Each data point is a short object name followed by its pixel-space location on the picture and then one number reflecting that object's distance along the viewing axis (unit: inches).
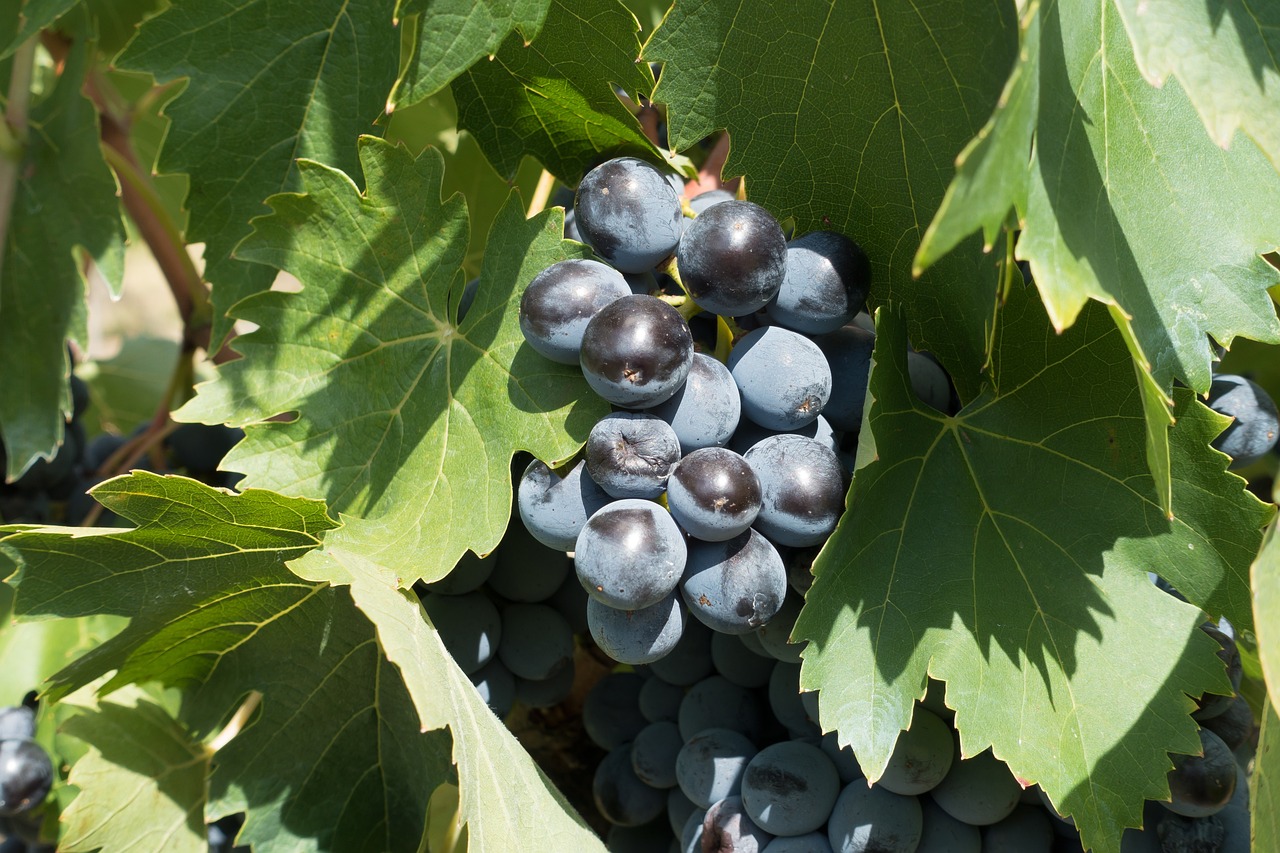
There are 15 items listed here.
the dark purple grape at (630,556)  16.9
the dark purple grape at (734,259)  17.2
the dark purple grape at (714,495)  16.9
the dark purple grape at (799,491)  17.1
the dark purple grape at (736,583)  17.1
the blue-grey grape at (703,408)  17.3
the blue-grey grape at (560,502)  17.4
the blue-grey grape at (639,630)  17.4
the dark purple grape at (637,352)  16.8
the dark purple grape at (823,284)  17.4
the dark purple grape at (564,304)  17.2
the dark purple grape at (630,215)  17.5
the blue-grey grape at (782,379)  17.3
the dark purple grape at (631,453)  17.1
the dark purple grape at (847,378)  17.7
